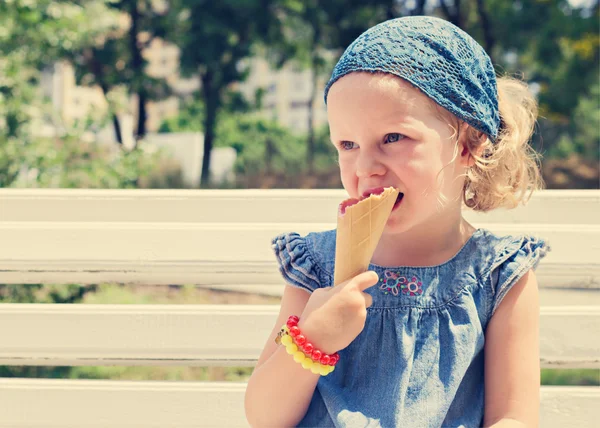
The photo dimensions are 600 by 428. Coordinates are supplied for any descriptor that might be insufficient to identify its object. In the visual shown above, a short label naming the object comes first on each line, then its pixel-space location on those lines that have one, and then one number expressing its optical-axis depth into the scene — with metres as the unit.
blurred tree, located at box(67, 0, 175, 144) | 15.83
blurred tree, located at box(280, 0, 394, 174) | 15.06
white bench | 1.77
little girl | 1.36
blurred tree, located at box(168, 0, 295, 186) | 15.29
